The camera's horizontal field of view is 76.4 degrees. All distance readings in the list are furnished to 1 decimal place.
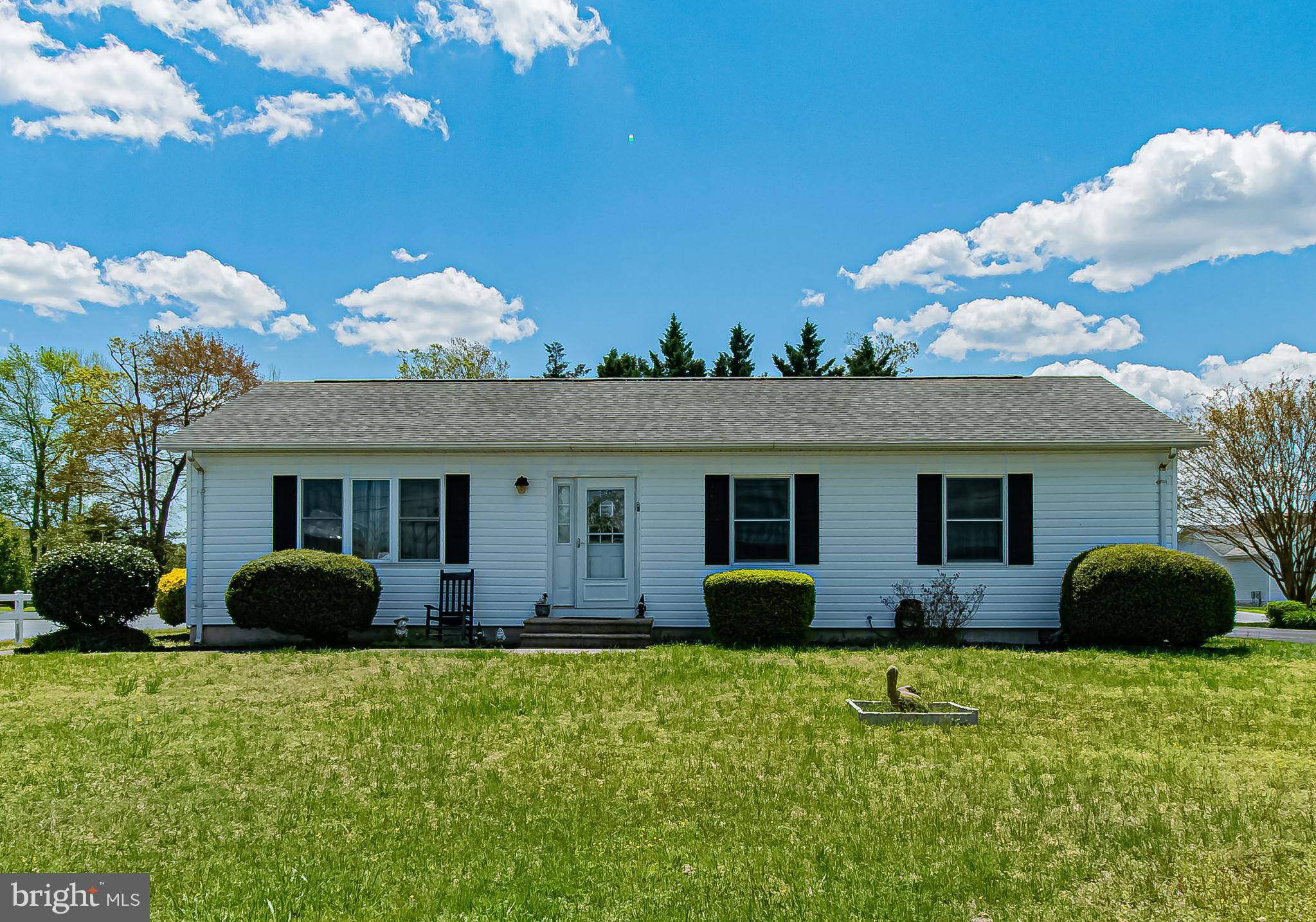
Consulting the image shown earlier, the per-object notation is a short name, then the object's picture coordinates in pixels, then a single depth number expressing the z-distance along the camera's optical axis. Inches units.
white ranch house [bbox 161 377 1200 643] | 525.7
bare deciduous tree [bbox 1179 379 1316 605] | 940.0
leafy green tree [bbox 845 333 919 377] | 1465.3
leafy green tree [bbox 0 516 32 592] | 1282.0
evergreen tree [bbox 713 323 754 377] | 1483.8
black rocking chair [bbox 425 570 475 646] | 523.8
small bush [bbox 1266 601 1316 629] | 812.6
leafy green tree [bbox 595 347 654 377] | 1429.6
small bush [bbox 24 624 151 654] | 508.1
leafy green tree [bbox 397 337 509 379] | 1528.1
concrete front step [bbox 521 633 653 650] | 488.4
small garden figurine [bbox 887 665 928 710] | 288.5
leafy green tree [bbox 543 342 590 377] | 1715.3
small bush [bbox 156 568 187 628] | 673.6
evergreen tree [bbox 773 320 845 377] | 1462.8
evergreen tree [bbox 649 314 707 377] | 1457.9
